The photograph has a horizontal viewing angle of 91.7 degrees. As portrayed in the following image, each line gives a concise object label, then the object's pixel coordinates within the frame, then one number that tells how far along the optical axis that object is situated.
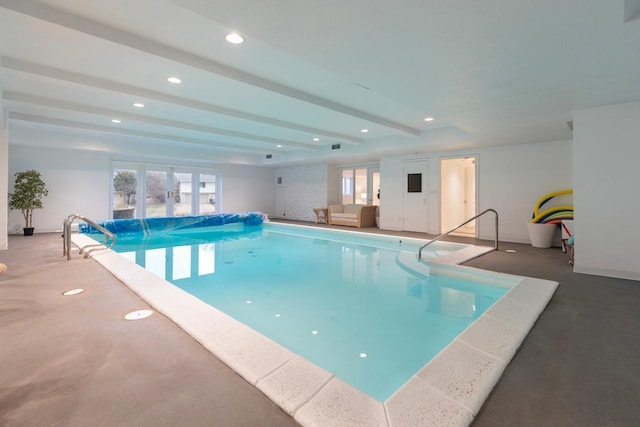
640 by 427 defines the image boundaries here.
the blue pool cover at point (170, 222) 8.19
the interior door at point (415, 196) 8.52
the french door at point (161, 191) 9.85
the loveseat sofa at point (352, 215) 9.72
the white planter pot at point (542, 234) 6.14
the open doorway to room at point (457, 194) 8.60
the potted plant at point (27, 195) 7.30
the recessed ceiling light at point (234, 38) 2.96
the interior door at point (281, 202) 13.14
